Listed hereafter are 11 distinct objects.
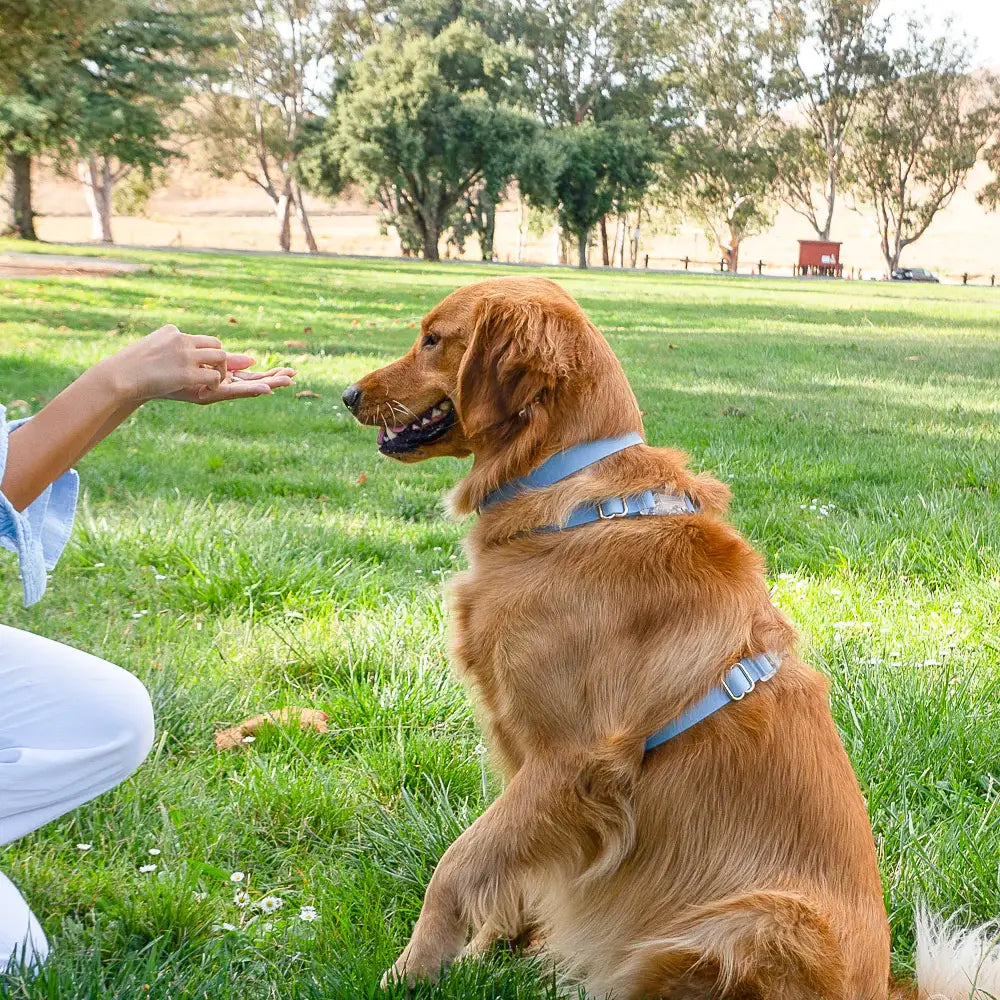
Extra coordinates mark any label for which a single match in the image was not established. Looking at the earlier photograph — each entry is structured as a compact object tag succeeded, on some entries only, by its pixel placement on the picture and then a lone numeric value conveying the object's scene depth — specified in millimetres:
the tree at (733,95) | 62156
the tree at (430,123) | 43500
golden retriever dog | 2127
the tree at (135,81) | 36344
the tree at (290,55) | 52719
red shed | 67688
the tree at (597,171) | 50188
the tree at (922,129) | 62031
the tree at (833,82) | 61625
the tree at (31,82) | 16078
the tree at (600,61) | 57750
